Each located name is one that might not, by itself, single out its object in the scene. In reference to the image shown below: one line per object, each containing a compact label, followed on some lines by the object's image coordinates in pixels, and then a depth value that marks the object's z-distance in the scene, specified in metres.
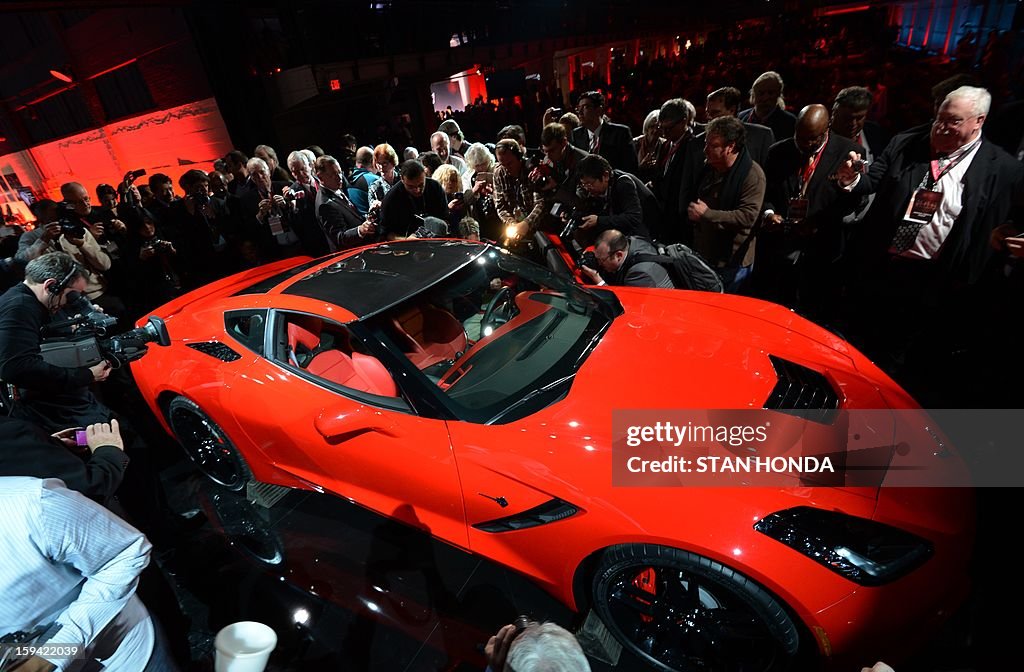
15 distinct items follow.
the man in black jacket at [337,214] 4.69
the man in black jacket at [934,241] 2.61
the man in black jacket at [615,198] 3.72
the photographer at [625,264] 3.02
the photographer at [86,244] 4.49
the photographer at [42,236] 3.75
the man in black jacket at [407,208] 4.62
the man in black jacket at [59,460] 1.56
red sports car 1.51
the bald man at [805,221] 3.44
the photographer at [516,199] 4.77
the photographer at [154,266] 5.21
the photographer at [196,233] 5.42
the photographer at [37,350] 2.38
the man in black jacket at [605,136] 5.18
